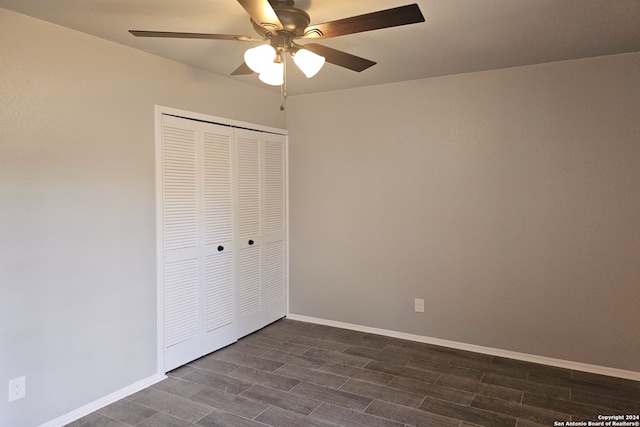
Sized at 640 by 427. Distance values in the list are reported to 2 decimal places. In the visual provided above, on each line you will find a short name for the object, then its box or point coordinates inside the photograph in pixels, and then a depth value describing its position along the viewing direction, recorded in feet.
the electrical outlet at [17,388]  7.48
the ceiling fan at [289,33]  5.48
